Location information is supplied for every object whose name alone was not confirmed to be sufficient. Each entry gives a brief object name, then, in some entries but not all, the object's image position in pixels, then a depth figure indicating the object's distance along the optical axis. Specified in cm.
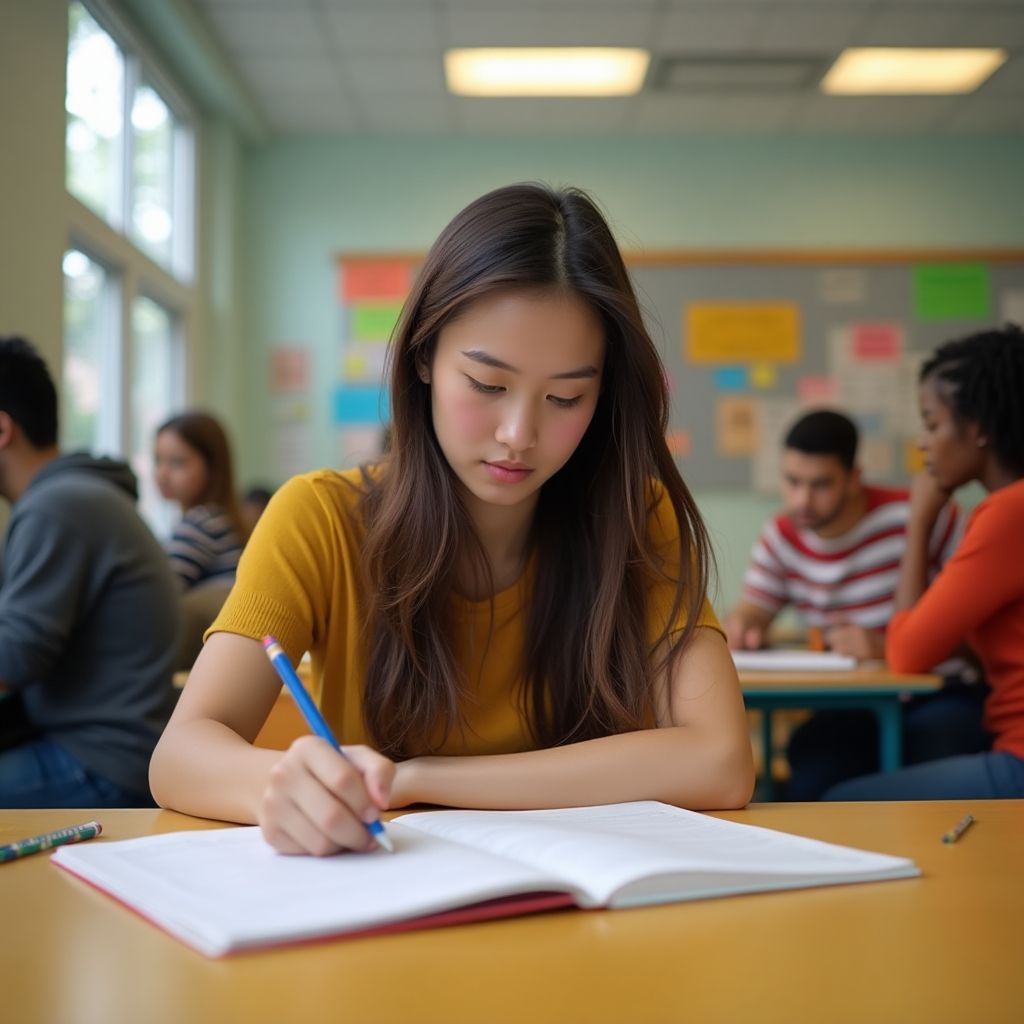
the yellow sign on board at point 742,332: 559
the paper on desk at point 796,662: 247
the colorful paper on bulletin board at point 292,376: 562
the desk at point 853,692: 233
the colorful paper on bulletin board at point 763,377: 558
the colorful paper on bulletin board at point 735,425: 558
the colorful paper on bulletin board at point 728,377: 558
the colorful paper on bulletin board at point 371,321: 561
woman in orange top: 194
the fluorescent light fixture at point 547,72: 469
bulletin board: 557
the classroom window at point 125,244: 399
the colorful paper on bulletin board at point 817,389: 557
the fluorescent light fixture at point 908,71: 473
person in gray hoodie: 197
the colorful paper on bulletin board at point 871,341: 558
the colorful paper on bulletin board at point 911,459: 551
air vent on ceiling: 474
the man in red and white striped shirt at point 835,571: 278
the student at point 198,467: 377
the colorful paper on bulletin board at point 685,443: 558
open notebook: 69
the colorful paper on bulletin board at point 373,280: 560
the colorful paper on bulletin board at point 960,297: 560
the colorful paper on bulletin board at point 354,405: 561
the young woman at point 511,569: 113
